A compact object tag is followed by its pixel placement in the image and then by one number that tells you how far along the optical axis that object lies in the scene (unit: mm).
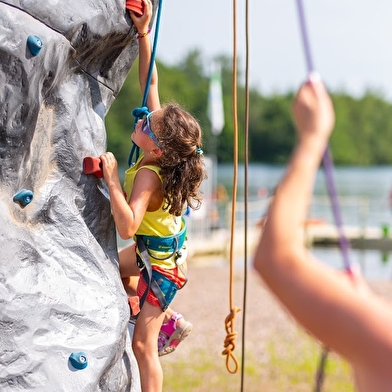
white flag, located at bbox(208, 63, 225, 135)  22094
